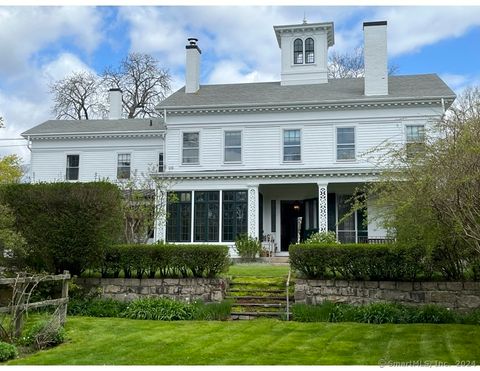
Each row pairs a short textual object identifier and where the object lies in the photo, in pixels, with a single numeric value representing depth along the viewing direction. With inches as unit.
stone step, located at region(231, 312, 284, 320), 503.2
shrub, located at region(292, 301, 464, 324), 462.3
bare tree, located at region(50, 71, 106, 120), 1817.2
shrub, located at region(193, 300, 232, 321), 487.5
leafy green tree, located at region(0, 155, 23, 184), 1285.7
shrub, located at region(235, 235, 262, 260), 879.1
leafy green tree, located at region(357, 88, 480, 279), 332.2
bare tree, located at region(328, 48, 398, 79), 1676.9
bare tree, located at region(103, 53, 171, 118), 1823.3
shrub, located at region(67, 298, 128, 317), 506.0
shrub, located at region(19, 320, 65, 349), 357.4
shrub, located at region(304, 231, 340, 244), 788.6
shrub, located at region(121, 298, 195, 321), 486.0
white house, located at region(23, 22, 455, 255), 924.6
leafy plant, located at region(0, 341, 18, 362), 312.2
